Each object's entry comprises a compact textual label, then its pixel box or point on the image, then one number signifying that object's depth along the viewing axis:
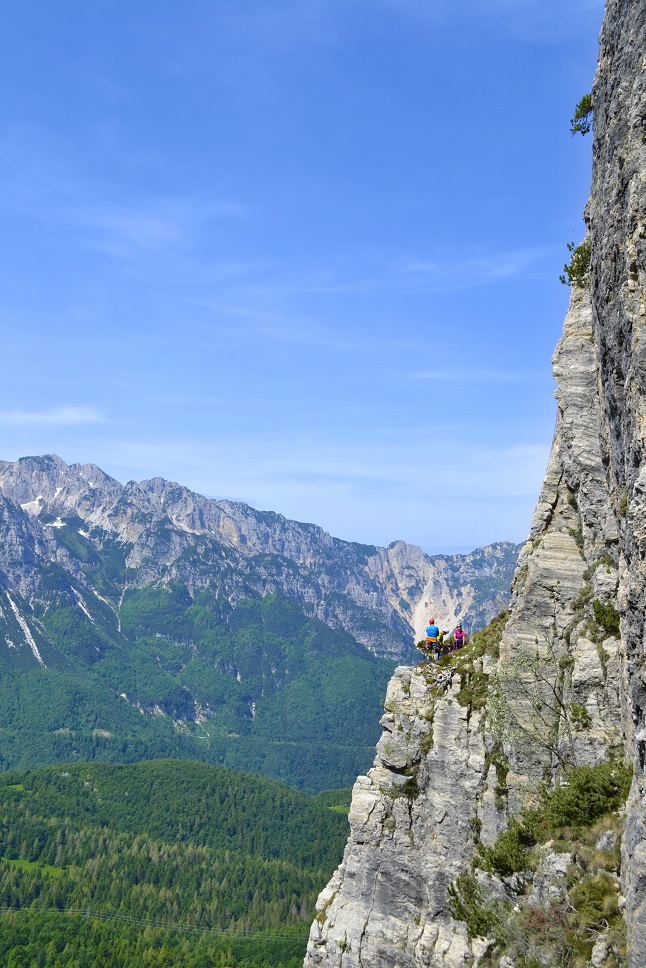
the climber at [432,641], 53.41
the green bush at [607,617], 35.02
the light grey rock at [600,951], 25.52
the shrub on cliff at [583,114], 36.75
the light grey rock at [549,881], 29.76
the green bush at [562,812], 30.80
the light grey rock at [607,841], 28.43
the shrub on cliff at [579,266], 42.31
